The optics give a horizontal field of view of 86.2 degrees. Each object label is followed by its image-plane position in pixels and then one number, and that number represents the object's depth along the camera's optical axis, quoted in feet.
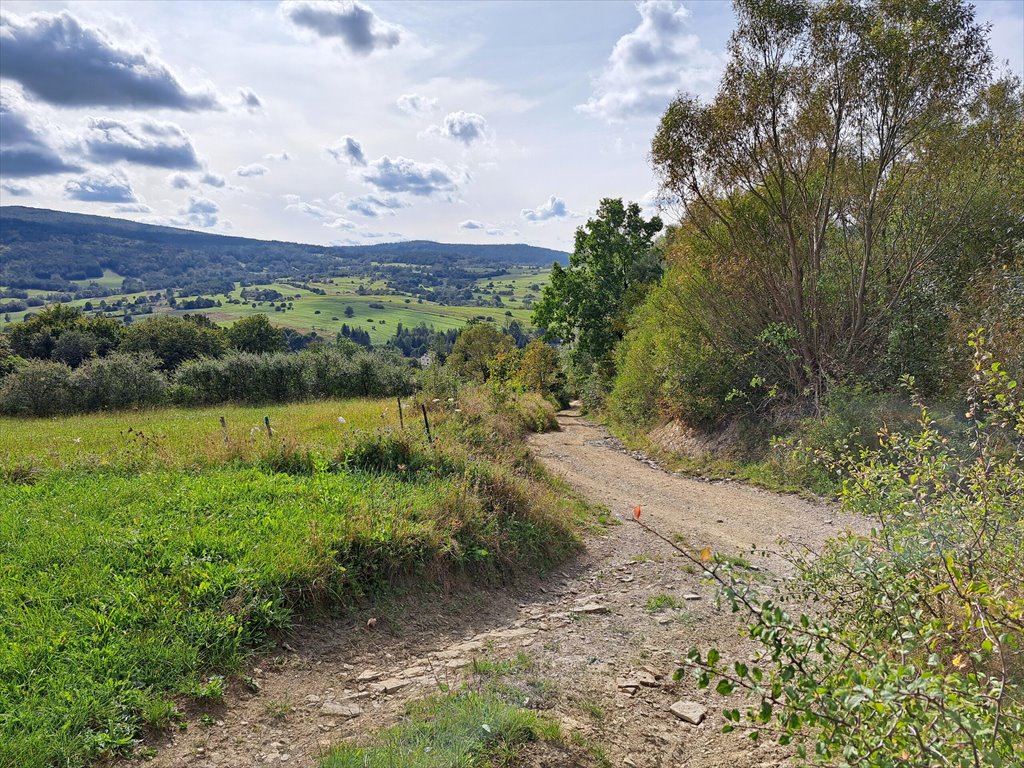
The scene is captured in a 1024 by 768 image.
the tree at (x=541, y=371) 118.09
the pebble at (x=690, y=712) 14.08
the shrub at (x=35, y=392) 72.74
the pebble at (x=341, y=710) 13.61
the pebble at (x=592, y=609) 20.77
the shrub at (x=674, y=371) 52.01
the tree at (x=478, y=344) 145.26
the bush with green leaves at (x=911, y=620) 6.02
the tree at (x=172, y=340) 140.15
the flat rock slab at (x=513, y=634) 18.54
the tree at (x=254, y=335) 158.51
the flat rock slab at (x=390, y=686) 14.82
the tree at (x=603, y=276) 105.29
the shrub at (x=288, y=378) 86.63
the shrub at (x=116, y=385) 76.02
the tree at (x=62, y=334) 135.03
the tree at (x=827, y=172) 37.11
